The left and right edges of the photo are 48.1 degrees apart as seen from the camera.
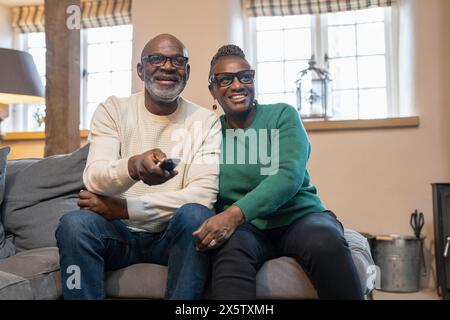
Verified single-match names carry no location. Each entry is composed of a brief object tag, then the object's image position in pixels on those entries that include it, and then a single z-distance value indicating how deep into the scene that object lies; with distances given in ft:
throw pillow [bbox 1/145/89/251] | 5.59
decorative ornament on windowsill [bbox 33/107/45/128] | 12.29
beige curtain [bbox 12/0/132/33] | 12.26
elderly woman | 3.92
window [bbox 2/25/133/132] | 12.69
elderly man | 4.09
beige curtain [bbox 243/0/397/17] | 10.99
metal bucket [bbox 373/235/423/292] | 9.02
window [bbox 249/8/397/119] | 11.05
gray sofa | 4.32
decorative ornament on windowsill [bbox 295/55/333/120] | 10.77
